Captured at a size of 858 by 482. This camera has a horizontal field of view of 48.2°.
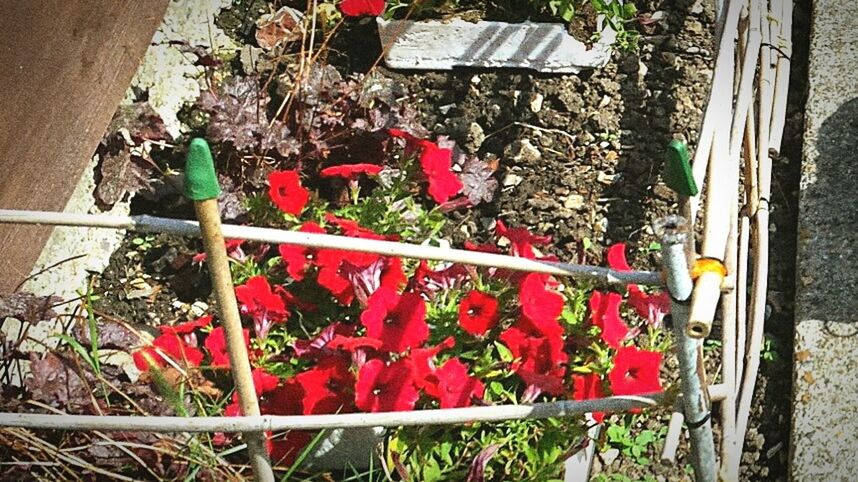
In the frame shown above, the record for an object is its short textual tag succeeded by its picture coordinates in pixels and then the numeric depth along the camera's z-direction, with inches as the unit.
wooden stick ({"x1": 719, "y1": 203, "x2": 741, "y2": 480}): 77.0
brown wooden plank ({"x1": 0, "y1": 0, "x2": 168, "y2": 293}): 94.5
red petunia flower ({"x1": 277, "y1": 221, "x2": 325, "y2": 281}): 86.2
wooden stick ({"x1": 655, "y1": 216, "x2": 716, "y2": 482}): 55.2
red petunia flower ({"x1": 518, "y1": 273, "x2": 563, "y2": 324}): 79.7
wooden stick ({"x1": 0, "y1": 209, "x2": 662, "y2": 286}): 59.6
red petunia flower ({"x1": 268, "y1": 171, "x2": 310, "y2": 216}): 91.0
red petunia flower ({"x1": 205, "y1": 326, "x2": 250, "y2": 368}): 82.5
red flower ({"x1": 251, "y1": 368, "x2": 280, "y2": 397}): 77.8
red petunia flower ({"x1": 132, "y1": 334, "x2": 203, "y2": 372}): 80.1
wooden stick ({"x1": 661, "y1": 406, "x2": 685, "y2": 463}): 89.0
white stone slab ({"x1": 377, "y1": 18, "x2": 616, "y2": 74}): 117.0
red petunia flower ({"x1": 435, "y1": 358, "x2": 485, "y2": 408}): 76.1
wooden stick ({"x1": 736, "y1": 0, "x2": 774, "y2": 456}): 90.9
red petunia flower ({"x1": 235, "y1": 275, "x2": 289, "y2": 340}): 84.9
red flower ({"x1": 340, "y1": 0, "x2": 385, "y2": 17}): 106.7
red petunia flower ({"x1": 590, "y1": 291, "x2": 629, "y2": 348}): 80.7
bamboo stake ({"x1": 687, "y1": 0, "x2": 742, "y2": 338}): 55.3
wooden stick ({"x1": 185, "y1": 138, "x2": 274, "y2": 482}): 52.2
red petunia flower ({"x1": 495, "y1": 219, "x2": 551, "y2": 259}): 86.4
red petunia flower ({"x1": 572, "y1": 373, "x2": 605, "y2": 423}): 79.4
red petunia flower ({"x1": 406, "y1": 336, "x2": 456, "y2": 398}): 75.4
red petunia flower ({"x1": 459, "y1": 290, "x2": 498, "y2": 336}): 80.6
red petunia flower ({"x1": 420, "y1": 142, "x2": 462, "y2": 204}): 95.1
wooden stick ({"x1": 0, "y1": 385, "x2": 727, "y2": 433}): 58.3
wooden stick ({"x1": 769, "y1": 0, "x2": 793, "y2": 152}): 110.7
